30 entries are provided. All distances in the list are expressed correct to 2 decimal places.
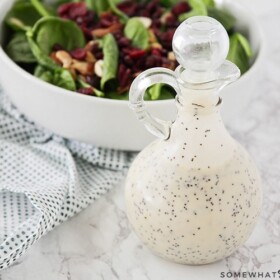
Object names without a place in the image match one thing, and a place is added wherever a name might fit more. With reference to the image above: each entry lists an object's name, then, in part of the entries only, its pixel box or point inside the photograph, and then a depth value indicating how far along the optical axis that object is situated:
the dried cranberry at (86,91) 0.62
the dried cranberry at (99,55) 0.66
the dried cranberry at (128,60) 0.65
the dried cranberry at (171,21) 0.71
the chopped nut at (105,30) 0.68
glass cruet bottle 0.46
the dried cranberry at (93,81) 0.64
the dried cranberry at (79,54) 0.65
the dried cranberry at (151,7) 0.73
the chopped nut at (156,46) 0.67
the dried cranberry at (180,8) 0.72
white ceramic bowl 0.60
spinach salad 0.64
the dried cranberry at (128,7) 0.72
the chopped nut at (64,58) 0.64
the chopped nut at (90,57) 0.66
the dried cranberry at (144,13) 0.72
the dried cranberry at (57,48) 0.67
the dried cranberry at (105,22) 0.69
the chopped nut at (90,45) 0.67
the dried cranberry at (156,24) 0.71
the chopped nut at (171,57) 0.66
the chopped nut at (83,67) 0.65
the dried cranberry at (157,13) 0.72
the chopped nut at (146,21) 0.69
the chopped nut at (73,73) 0.64
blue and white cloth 0.54
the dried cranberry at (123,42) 0.67
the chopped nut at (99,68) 0.64
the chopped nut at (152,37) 0.68
